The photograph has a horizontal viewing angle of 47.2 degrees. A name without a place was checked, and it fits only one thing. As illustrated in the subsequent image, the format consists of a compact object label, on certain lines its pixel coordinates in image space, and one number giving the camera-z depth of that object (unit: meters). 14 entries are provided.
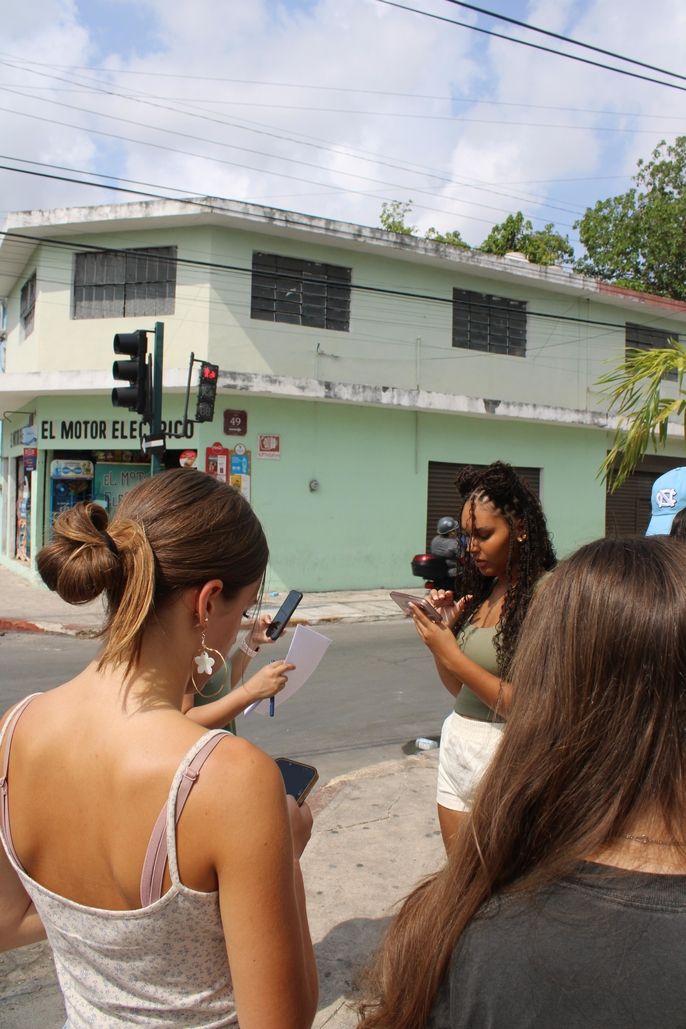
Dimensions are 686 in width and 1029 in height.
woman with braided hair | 2.42
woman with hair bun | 1.09
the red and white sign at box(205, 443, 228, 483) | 13.44
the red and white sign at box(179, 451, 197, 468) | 13.44
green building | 13.55
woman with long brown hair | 0.87
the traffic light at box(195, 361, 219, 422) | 11.00
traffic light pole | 9.36
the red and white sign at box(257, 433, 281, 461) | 13.88
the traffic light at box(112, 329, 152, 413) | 8.91
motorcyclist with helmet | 3.06
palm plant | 4.41
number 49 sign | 13.58
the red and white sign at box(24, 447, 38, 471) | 14.89
